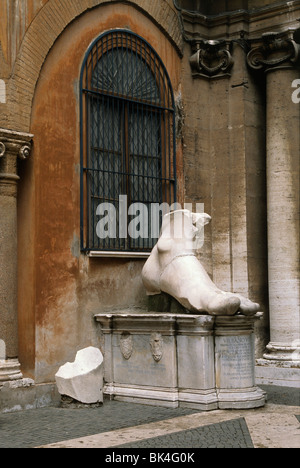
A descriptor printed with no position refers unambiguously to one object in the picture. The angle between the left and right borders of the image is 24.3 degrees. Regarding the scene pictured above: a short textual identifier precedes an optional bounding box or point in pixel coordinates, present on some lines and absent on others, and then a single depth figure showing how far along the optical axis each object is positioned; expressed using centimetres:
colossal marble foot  763
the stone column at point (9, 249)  784
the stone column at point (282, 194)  1009
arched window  903
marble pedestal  759
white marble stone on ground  781
